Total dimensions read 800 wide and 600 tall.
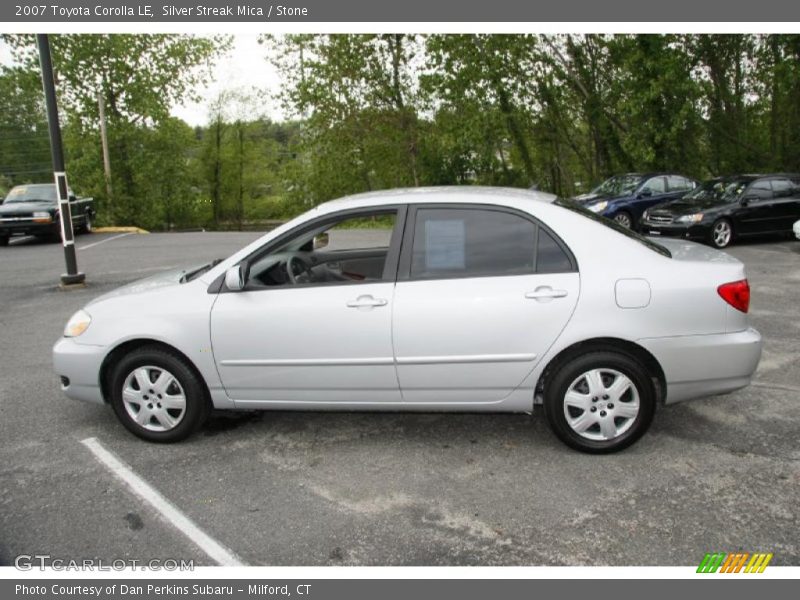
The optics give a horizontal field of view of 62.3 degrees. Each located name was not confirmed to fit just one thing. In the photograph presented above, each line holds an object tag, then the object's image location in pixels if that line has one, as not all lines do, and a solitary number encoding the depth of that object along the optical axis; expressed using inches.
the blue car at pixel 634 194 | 607.5
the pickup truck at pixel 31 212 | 661.9
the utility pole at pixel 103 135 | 1088.6
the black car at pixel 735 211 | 507.2
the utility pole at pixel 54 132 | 362.0
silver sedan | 151.3
